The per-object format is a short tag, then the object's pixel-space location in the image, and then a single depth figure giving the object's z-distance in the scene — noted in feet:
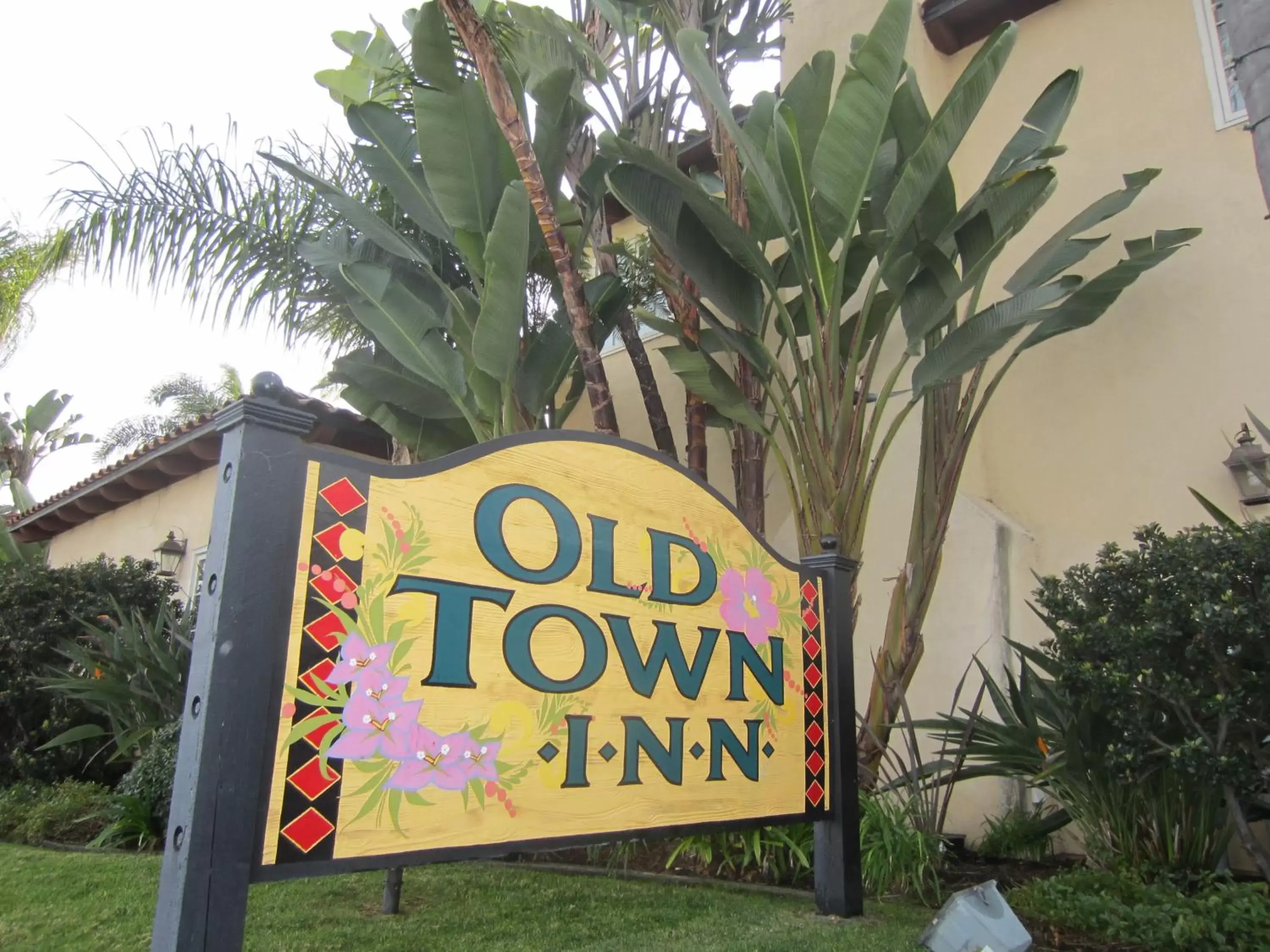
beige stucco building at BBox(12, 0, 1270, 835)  21.34
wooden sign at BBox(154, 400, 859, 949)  8.15
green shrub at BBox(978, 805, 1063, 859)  18.22
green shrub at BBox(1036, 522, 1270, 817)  12.80
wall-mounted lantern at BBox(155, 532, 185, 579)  34.42
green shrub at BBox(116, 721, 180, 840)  19.89
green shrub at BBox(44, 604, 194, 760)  23.36
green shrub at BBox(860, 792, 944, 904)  15.58
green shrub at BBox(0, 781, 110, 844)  20.62
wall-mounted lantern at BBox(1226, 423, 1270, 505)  19.67
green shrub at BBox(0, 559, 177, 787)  25.57
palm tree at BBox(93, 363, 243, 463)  84.84
